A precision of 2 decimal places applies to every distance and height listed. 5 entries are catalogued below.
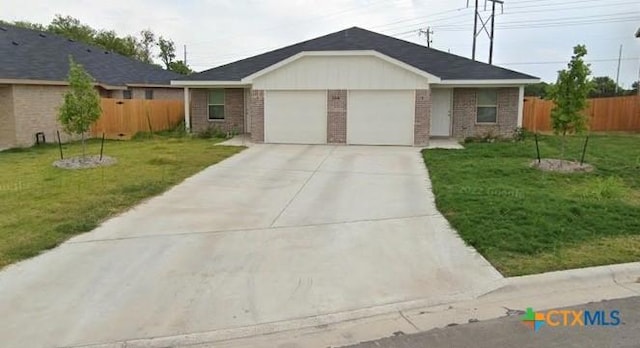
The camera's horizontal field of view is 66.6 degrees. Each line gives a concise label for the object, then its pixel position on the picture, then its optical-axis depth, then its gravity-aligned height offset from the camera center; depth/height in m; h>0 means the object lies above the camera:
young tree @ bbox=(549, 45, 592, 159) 11.57 +0.46
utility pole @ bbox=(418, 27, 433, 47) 49.59 +7.92
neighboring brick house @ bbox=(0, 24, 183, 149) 17.71 +1.24
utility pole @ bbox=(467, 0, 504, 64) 33.88 +6.10
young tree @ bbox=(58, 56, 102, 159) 12.99 +0.12
